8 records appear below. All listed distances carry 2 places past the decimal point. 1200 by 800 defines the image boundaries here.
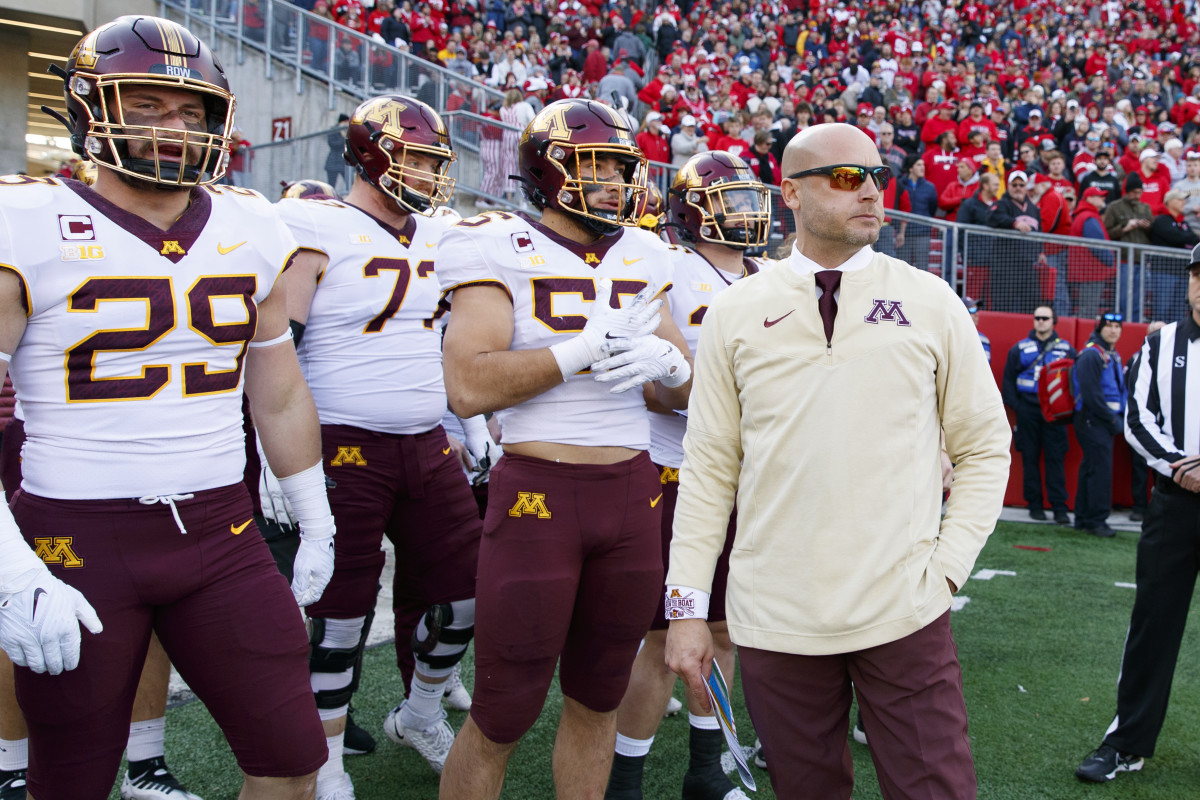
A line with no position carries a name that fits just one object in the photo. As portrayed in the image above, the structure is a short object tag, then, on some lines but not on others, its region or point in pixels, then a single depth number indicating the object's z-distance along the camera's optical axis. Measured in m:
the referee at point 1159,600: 3.82
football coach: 2.22
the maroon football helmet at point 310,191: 4.56
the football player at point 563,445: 2.80
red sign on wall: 12.41
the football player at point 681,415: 3.47
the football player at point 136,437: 2.19
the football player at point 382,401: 3.55
